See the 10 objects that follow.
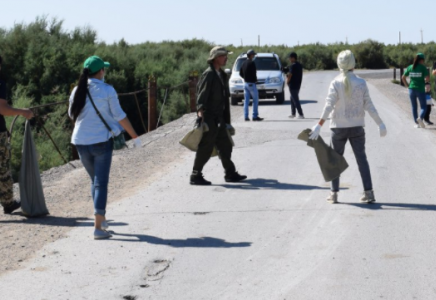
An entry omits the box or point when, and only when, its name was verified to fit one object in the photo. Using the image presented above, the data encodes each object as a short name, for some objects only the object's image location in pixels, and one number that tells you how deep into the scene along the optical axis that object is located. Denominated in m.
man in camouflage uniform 9.23
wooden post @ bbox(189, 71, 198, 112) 26.38
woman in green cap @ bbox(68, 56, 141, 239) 8.36
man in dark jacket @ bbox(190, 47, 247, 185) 11.54
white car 28.80
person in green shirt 18.72
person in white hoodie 9.73
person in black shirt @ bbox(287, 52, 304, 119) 22.02
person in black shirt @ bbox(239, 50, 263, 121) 21.89
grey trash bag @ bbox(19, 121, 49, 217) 9.70
